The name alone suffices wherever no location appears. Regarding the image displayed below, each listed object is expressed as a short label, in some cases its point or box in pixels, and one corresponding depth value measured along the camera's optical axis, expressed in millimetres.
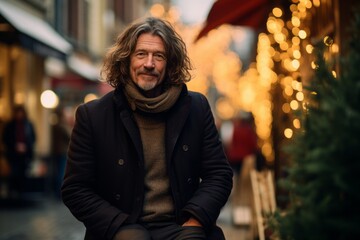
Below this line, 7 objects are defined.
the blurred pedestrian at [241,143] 14734
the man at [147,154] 3787
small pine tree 2439
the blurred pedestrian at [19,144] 14531
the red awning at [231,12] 7949
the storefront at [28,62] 13105
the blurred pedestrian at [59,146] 16562
